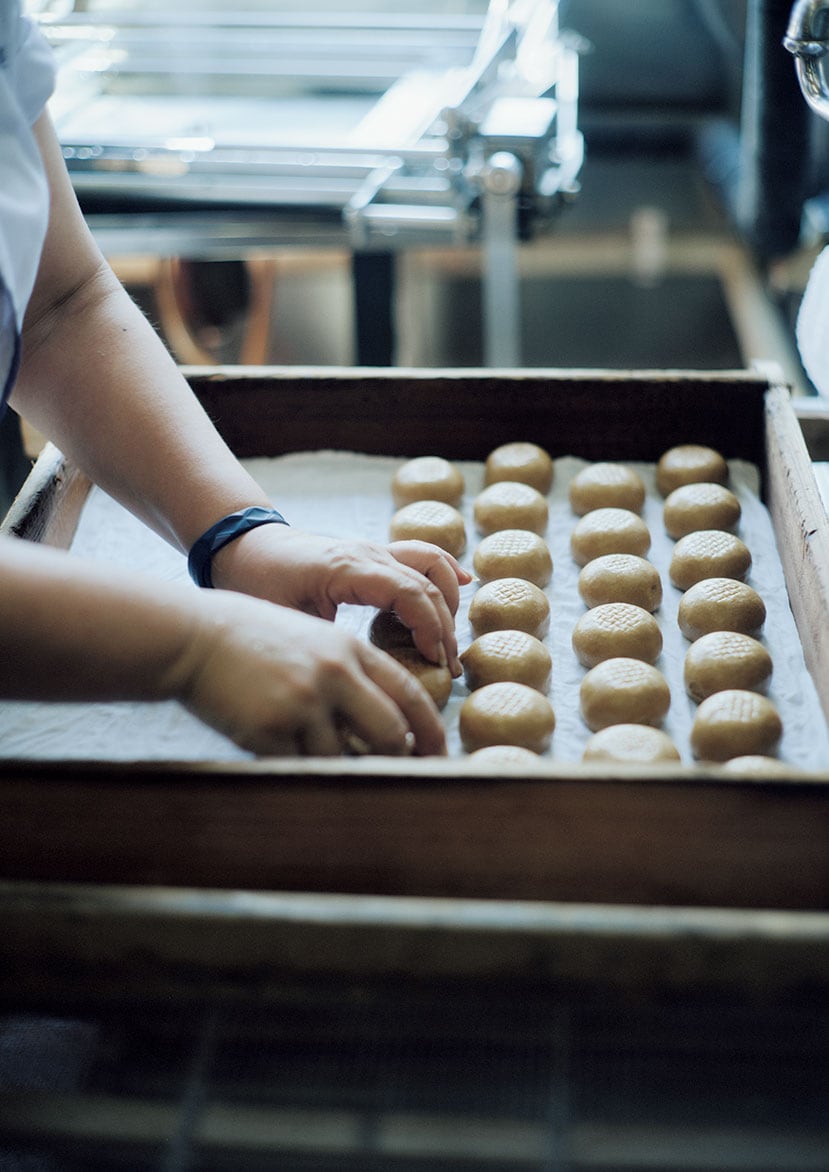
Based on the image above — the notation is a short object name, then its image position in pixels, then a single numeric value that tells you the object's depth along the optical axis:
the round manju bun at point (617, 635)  1.11
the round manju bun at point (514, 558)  1.24
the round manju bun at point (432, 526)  1.28
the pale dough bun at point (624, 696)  1.01
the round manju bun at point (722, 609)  1.11
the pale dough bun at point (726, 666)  1.04
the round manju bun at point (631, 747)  0.93
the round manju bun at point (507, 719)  0.99
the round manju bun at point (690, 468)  1.33
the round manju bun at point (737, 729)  0.95
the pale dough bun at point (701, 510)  1.27
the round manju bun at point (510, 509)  1.31
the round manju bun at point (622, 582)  1.18
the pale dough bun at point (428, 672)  1.06
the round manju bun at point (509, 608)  1.15
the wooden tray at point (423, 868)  0.63
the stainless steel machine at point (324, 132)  1.77
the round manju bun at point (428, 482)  1.35
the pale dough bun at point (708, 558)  1.20
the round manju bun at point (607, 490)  1.33
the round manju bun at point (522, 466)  1.36
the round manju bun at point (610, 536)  1.26
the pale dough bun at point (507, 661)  1.08
